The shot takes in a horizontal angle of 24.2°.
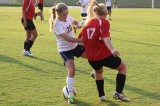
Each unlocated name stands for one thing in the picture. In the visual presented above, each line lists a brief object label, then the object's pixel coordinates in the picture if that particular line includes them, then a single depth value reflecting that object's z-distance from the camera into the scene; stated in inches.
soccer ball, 250.1
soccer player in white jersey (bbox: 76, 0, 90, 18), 666.0
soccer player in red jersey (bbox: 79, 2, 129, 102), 227.3
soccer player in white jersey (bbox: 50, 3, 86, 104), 241.9
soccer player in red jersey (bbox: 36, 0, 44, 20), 978.2
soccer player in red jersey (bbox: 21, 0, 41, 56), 413.1
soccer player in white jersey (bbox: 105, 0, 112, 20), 976.4
